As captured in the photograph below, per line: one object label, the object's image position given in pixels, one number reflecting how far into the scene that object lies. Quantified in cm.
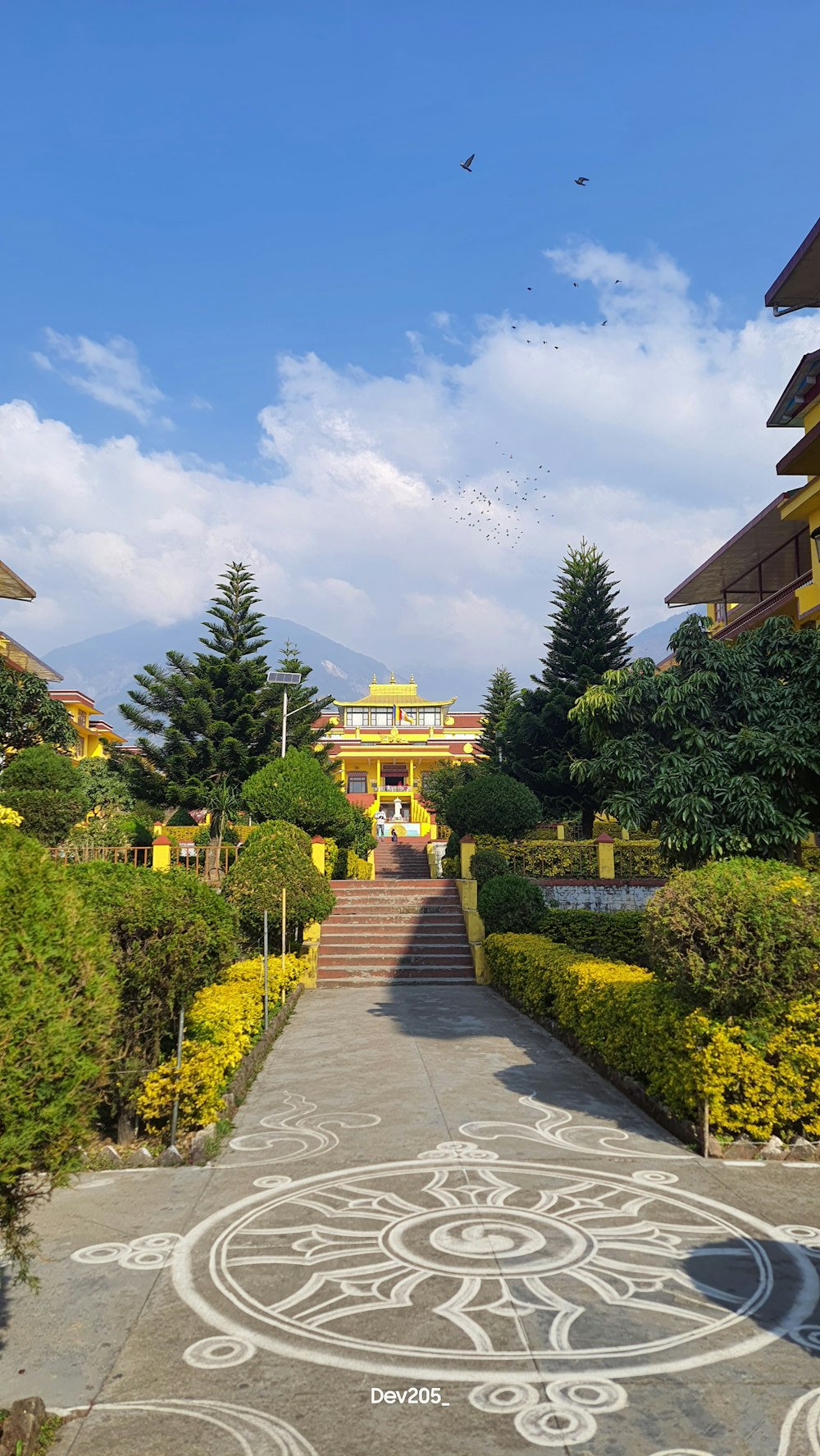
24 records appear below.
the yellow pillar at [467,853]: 1809
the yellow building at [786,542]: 1542
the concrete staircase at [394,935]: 1504
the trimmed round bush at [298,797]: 1867
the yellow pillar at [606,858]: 1731
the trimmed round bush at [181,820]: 3372
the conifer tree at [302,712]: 2780
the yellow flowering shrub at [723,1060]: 585
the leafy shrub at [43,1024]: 271
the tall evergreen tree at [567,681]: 2539
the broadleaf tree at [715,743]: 930
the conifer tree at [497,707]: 3943
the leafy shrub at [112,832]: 1997
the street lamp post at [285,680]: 2534
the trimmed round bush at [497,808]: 1983
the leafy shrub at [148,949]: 616
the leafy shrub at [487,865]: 1750
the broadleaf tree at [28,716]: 2127
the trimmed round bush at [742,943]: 584
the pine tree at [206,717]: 2514
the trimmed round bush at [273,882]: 1409
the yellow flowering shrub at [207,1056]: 616
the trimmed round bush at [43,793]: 1875
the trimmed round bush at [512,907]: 1483
